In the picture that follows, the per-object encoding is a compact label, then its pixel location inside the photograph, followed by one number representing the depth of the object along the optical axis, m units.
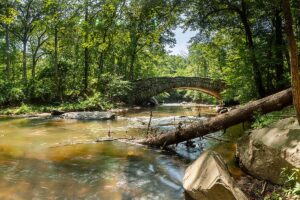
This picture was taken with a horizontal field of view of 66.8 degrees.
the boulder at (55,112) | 14.92
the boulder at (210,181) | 3.36
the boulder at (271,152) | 3.89
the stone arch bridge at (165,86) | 21.86
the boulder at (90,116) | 13.37
